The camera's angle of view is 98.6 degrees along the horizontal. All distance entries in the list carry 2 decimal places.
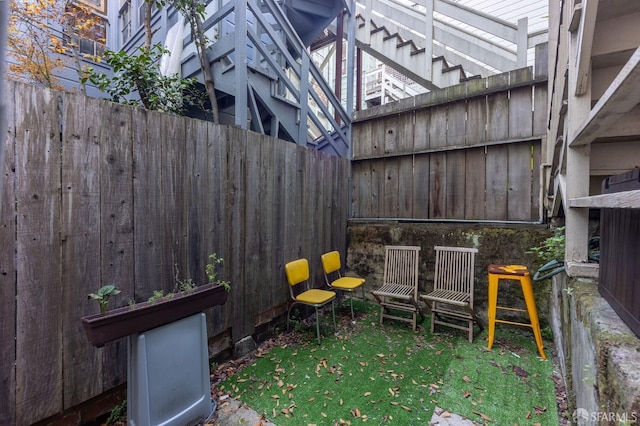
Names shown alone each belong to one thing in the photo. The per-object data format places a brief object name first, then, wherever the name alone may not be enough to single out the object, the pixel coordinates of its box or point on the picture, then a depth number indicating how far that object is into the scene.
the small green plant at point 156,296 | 1.63
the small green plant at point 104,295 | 1.46
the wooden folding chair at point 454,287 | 2.83
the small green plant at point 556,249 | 2.09
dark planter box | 1.37
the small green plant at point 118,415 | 1.77
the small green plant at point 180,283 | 2.05
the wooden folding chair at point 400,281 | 3.13
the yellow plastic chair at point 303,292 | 2.82
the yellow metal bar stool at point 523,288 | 2.48
